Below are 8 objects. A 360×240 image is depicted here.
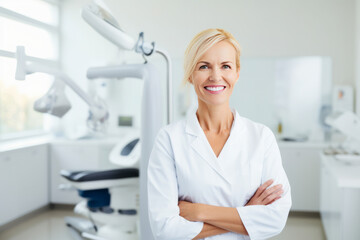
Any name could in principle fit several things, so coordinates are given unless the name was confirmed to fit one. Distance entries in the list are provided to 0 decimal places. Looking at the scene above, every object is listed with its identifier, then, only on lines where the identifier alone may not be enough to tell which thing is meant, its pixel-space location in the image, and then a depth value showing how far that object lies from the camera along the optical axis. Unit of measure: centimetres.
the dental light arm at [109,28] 162
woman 109
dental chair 294
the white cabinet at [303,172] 401
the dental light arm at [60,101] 194
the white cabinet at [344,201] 248
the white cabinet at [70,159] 427
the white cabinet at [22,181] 365
